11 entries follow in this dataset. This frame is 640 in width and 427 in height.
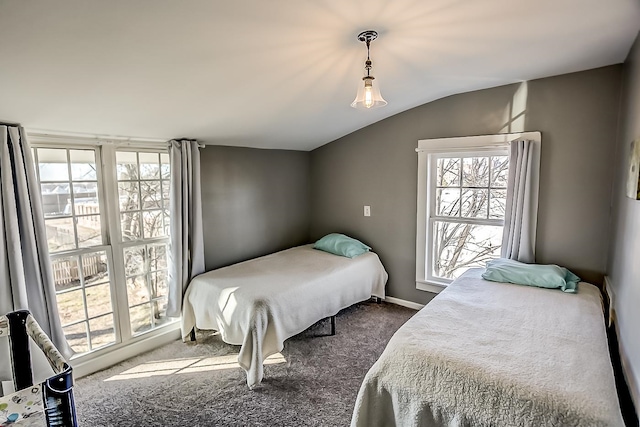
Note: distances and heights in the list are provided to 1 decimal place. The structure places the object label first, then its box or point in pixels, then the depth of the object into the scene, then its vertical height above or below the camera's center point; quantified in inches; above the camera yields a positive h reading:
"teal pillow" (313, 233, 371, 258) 144.3 -26.4
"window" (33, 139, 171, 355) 96.7 -14.9
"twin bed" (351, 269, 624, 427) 52.1 -32.2
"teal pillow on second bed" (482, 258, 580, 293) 97.4 -27.6
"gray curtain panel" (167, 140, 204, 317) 115.6 -11.7
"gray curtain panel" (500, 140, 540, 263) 110.5 -5.0
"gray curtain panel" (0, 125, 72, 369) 80.8 -12.5
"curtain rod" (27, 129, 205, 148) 89.4 +15.5
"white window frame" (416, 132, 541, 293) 122.0 +0.0
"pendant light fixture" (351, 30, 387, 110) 73.6 +20.6
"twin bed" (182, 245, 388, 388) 97.7 -36.3
